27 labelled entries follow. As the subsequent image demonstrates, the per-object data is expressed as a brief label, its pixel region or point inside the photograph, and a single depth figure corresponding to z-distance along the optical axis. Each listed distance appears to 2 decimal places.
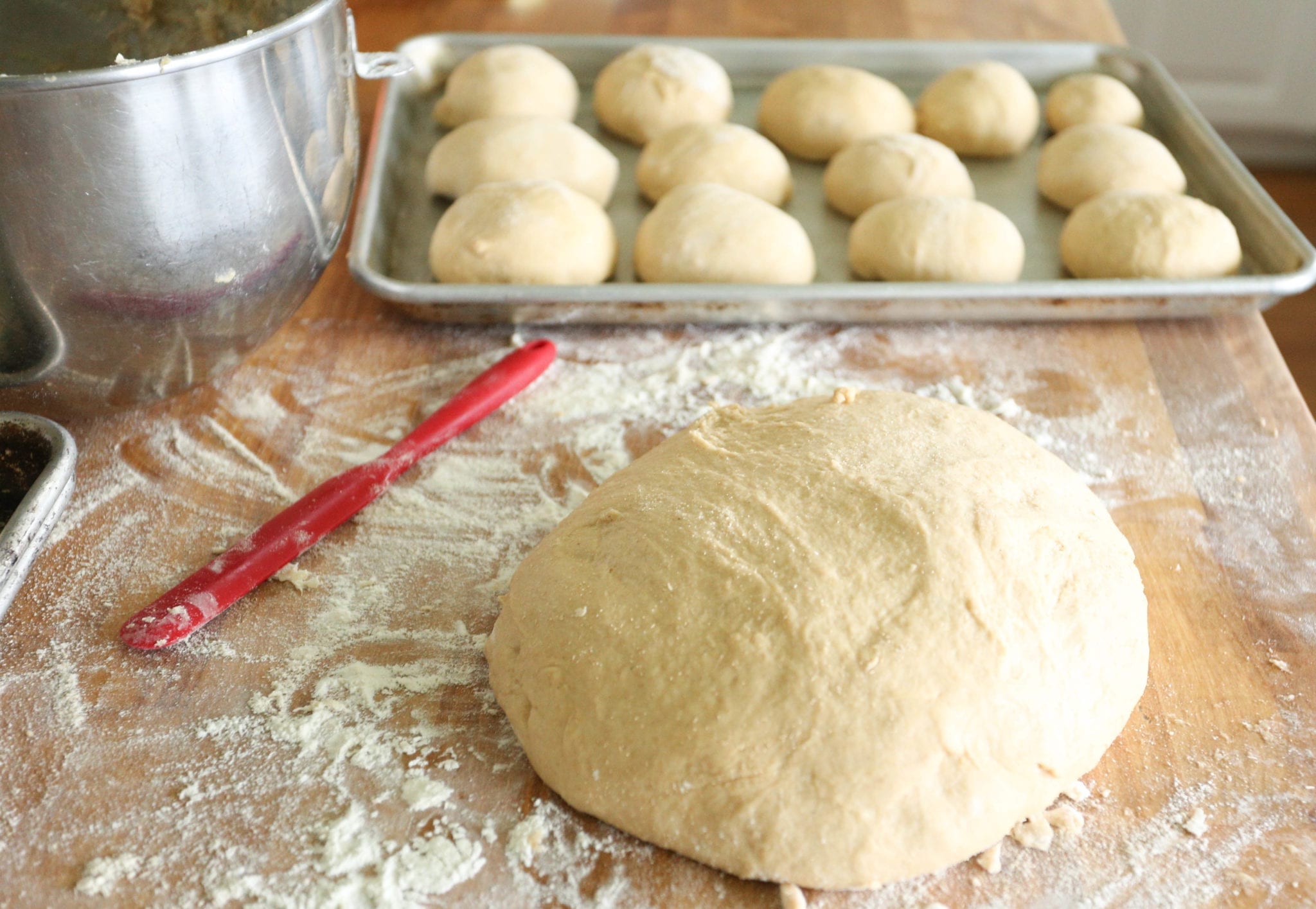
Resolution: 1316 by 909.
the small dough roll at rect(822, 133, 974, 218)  0.96
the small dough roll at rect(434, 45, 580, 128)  1.02
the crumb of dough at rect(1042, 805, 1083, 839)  0.70
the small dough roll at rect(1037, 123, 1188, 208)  0.98
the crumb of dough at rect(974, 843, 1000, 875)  0.69
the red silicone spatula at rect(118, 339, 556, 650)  0.74
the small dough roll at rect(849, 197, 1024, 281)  0.91
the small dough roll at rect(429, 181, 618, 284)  0.89
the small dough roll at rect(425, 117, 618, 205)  0.96
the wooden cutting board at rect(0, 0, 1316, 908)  0.69
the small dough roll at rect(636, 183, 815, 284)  0.90
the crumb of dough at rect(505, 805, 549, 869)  0.69
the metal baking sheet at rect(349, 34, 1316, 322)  0.88
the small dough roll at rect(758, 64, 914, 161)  1.02
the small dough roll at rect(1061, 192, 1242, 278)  0.91
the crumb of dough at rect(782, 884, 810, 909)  0.68
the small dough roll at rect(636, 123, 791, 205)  0.97
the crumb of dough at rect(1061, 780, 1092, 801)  0.71
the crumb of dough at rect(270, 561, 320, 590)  0.77
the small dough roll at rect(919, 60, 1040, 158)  1.03
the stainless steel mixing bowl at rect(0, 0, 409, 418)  0.71
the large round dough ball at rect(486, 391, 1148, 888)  0.68
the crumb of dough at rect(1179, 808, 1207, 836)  0.70
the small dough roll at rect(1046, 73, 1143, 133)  1.04
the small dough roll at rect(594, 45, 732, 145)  1.03
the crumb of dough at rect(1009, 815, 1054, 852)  0.70
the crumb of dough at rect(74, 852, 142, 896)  0.68
